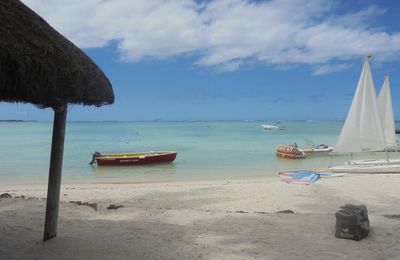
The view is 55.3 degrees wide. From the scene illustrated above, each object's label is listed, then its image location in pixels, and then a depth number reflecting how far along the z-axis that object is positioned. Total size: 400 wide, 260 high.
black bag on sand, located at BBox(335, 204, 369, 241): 5.24
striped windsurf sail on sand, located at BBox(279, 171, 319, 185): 12.44
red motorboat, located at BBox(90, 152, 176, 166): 19.06
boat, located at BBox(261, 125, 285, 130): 76.49
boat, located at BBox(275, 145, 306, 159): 22.85
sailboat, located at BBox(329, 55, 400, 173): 14.68
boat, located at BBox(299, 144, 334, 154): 24.86
